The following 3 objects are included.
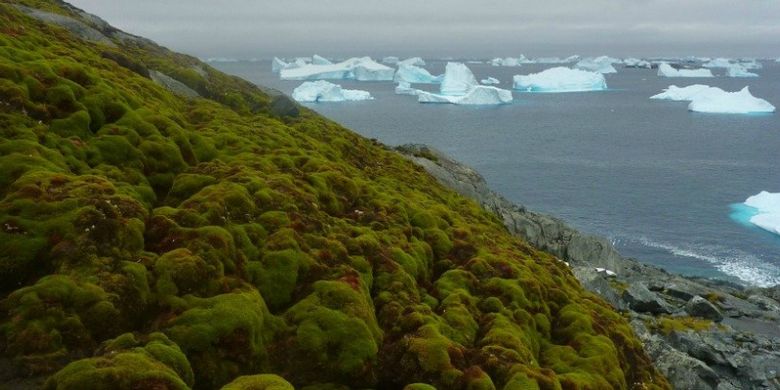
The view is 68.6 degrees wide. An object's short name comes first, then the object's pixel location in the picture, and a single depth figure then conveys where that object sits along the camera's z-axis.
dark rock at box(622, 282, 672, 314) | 42.19
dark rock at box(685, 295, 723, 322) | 44.00
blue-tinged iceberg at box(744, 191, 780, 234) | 80.38
